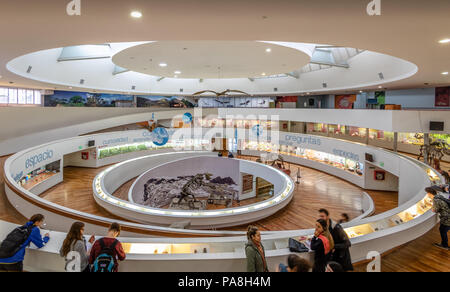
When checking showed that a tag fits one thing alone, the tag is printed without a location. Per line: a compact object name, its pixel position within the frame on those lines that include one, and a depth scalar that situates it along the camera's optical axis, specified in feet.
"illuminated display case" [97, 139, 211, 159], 60.78
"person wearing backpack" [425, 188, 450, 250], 14.93
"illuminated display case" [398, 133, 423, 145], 48.08
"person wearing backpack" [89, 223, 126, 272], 9.05
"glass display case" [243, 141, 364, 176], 50.77
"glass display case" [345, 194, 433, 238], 13.45
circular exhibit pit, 27.78
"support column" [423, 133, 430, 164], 34.96
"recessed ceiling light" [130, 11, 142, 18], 10.83
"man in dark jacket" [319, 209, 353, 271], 10.44
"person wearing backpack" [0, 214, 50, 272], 9.73
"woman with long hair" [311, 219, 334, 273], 10.11
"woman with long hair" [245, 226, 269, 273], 9.50
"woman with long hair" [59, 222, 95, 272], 9.78
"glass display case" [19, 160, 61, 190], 36.44
